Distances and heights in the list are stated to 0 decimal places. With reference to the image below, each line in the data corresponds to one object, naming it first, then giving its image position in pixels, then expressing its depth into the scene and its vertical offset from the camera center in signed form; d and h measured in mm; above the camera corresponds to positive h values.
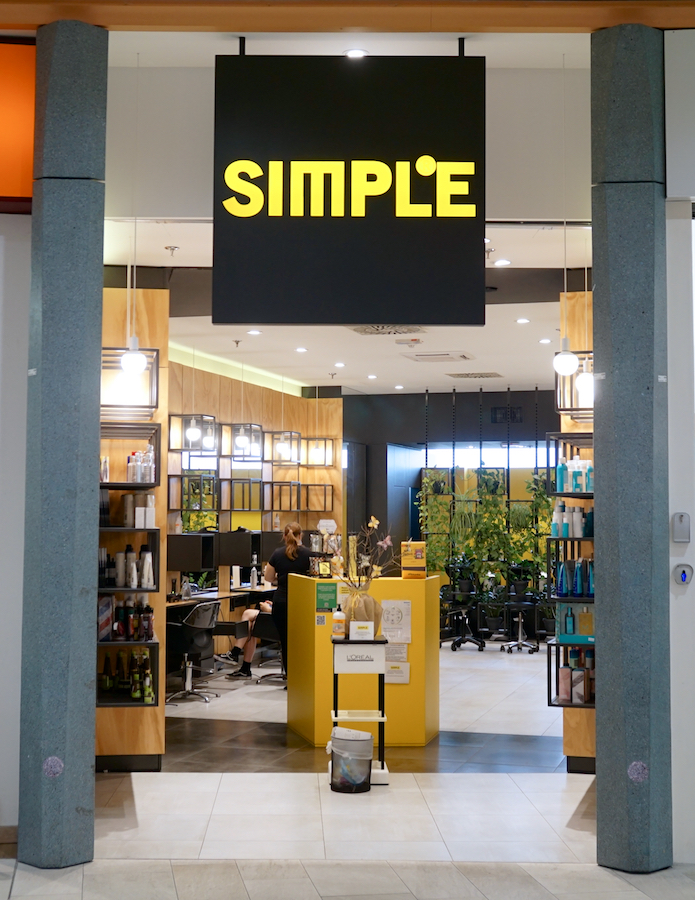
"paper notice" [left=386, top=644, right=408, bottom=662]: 6969 -1118
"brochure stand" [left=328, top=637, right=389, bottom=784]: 6109 -1029
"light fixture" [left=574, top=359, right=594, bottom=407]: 6238 +755
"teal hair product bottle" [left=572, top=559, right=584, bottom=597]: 5777 -468
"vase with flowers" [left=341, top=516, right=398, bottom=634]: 6348 -613
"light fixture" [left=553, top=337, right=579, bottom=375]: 5988 +873
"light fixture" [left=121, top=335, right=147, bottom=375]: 5770 +851
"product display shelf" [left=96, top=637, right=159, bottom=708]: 5730 -1082
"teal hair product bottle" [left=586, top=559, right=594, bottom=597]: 5770 -498
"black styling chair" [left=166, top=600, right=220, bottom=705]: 8430 -1214
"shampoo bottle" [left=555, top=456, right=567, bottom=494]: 5918 +126
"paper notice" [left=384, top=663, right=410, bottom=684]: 6965 -1263
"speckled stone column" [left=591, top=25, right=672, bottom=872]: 4414 +222
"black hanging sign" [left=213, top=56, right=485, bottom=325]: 4277 +1408
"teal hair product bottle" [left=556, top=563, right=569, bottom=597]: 5820 -503
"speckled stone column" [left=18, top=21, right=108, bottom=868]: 4387 +221
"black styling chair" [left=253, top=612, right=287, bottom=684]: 9531 -1289
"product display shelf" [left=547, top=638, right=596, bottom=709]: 5684 -1209
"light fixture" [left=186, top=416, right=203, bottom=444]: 10680 +750
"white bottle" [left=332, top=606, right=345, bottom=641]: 6232 -837
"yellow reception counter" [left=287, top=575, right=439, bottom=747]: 6930 -1263
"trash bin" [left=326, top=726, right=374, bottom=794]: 5715 -1567
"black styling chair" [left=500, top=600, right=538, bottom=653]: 12141 -1614
